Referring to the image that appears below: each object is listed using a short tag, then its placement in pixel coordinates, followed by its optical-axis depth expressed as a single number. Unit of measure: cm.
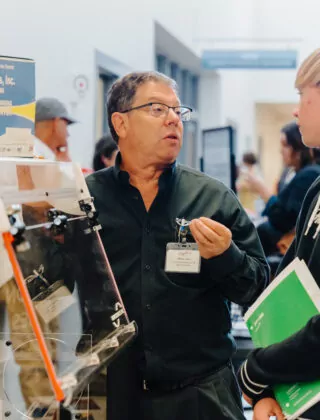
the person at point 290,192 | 401
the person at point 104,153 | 395
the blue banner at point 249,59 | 980
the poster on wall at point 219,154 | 400
